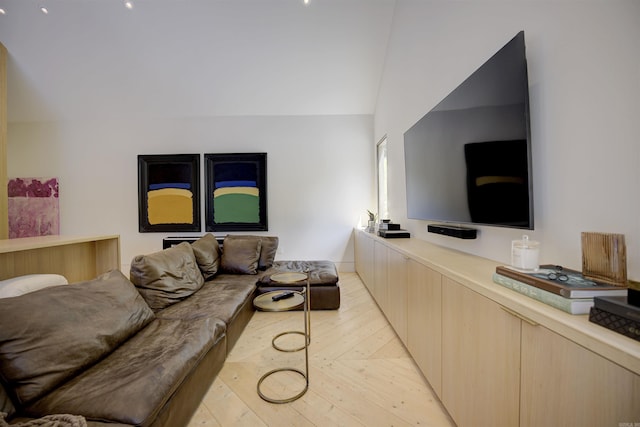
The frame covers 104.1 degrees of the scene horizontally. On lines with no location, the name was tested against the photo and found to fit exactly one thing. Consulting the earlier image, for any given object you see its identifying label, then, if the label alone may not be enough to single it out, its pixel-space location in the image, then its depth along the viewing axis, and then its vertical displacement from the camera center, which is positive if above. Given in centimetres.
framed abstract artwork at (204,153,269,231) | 438 +41
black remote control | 185 -62
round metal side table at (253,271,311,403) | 151 -62
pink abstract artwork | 441 +20
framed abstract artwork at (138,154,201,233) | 441 +42
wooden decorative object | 77 -16
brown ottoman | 274 -82
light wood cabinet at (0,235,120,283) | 165 -32
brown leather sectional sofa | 94 -68
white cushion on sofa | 133 -38
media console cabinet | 58 -47
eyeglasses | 81 -22
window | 391 +57
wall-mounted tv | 115 +37
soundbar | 163 -14
